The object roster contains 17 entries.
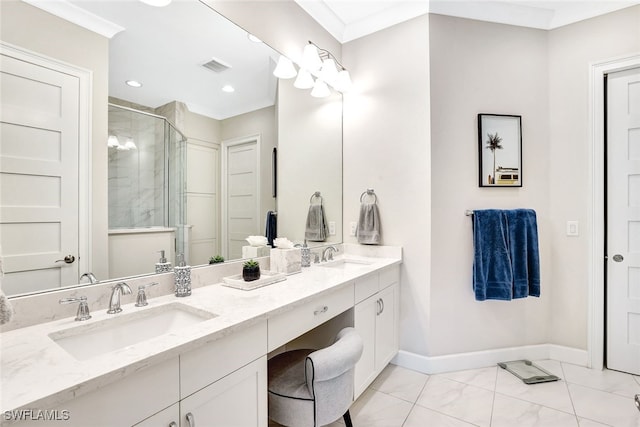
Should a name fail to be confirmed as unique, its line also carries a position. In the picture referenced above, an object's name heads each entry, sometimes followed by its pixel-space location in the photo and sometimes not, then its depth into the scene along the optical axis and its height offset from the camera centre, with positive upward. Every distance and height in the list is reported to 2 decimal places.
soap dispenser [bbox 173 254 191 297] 1.39 -0.31
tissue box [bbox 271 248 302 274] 1.88 -0.30
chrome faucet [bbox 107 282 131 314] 1.17 -0.32
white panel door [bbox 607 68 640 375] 2.24 -0.07
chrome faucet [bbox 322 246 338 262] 2.38 -0.33
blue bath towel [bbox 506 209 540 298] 2.31 -0.30
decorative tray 1.54 -0.36
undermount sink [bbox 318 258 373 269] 2.31 -0.39
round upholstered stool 1.32 -0.79
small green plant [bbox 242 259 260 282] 1.59 -0.31
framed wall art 2.37 +0.46
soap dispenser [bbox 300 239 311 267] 2.16 -0.32
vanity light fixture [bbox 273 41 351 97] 2.12 +1.05
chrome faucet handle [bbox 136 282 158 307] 1.25 -0.35
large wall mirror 1.26 +0.36
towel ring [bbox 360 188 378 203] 2.54 +0.14
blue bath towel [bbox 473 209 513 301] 2.26 -0.34
